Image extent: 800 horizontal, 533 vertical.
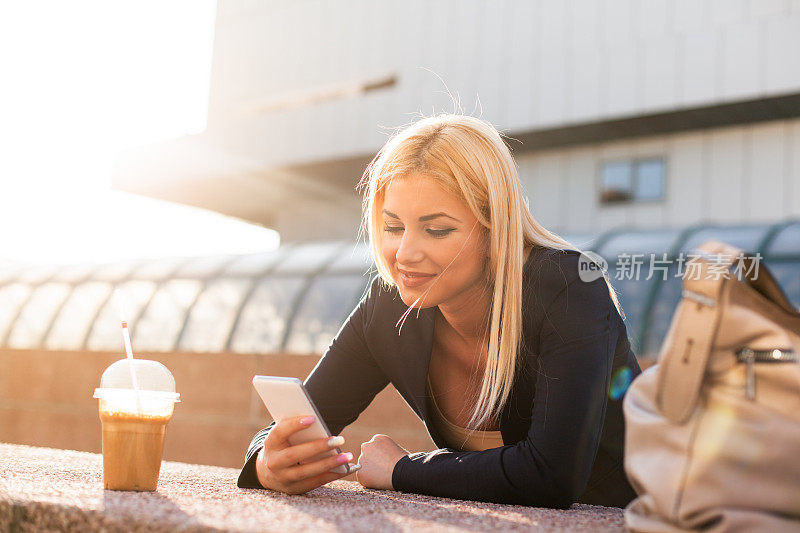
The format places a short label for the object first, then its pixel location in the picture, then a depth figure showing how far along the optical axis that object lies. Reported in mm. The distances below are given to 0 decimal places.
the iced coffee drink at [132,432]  1837
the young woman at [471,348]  2014
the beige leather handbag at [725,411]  1284
